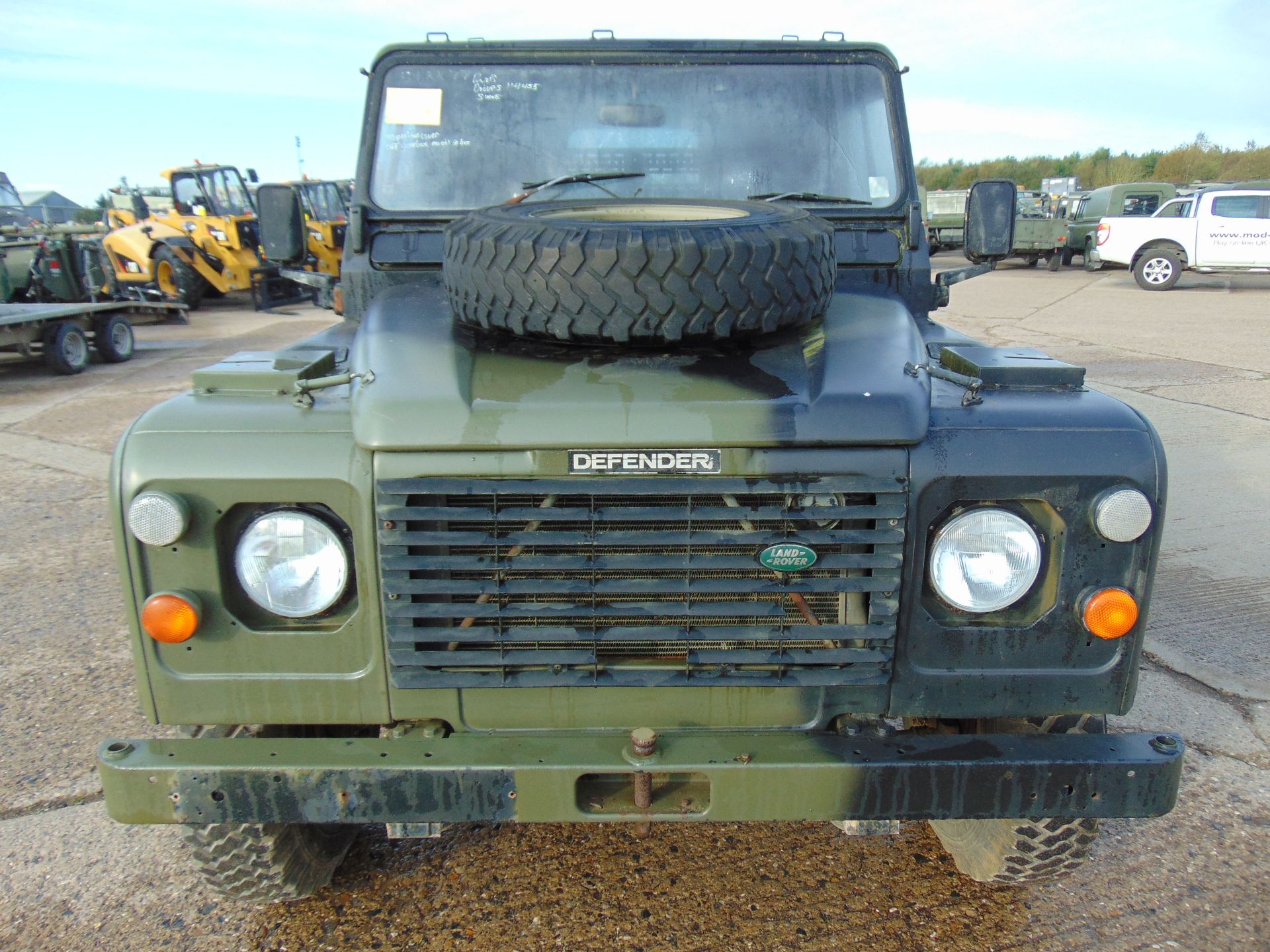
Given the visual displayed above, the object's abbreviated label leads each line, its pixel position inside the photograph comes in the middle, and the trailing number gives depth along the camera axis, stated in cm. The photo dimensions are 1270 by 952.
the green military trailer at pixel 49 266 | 1334
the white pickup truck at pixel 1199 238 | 1852
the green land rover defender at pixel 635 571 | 200
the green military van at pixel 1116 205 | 2431
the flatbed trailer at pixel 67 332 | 1053
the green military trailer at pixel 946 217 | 2495
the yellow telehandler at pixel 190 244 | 1712
